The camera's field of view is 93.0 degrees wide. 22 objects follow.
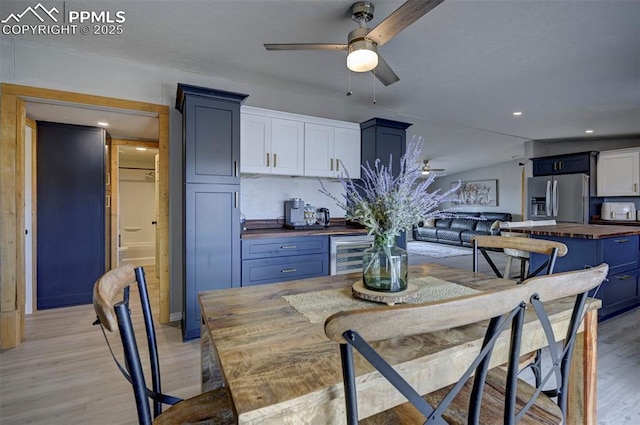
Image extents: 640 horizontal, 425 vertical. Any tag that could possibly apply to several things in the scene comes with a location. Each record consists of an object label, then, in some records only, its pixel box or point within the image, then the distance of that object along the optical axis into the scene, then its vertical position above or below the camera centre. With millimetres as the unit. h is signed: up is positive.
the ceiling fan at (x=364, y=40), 1715 +1050
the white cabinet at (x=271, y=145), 3104 +697
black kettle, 3775 -82
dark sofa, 8242 -510
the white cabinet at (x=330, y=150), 3492 +725
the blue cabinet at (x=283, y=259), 2898 -483
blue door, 3373 -27
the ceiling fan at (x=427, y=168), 7798 +1221
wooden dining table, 665 -394
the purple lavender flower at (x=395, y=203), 1256 +31
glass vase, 1283 -238
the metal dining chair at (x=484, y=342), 589 -305
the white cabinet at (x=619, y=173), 5055 +646
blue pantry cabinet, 2645 +157
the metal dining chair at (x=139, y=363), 763 -454
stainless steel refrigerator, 5371 +235
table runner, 1144 -373
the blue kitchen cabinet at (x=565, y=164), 5461 +876
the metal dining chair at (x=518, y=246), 1602 -208
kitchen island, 2887 -459
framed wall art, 8930 +551
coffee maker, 3527 -65
